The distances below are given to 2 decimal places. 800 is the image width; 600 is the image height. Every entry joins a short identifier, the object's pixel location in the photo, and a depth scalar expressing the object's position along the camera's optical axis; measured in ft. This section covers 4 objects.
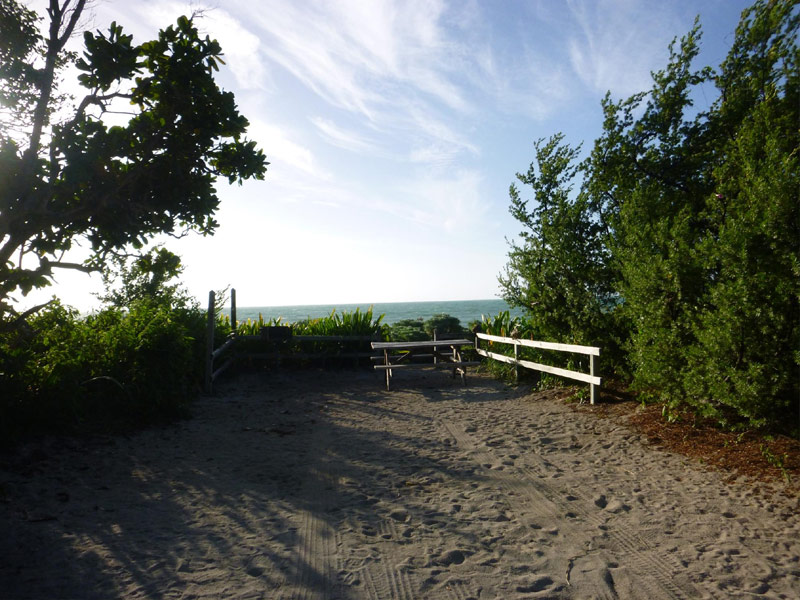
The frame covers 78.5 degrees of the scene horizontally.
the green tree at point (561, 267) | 28.81
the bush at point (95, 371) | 17.63
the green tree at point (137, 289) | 34.06
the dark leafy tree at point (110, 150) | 14.42
